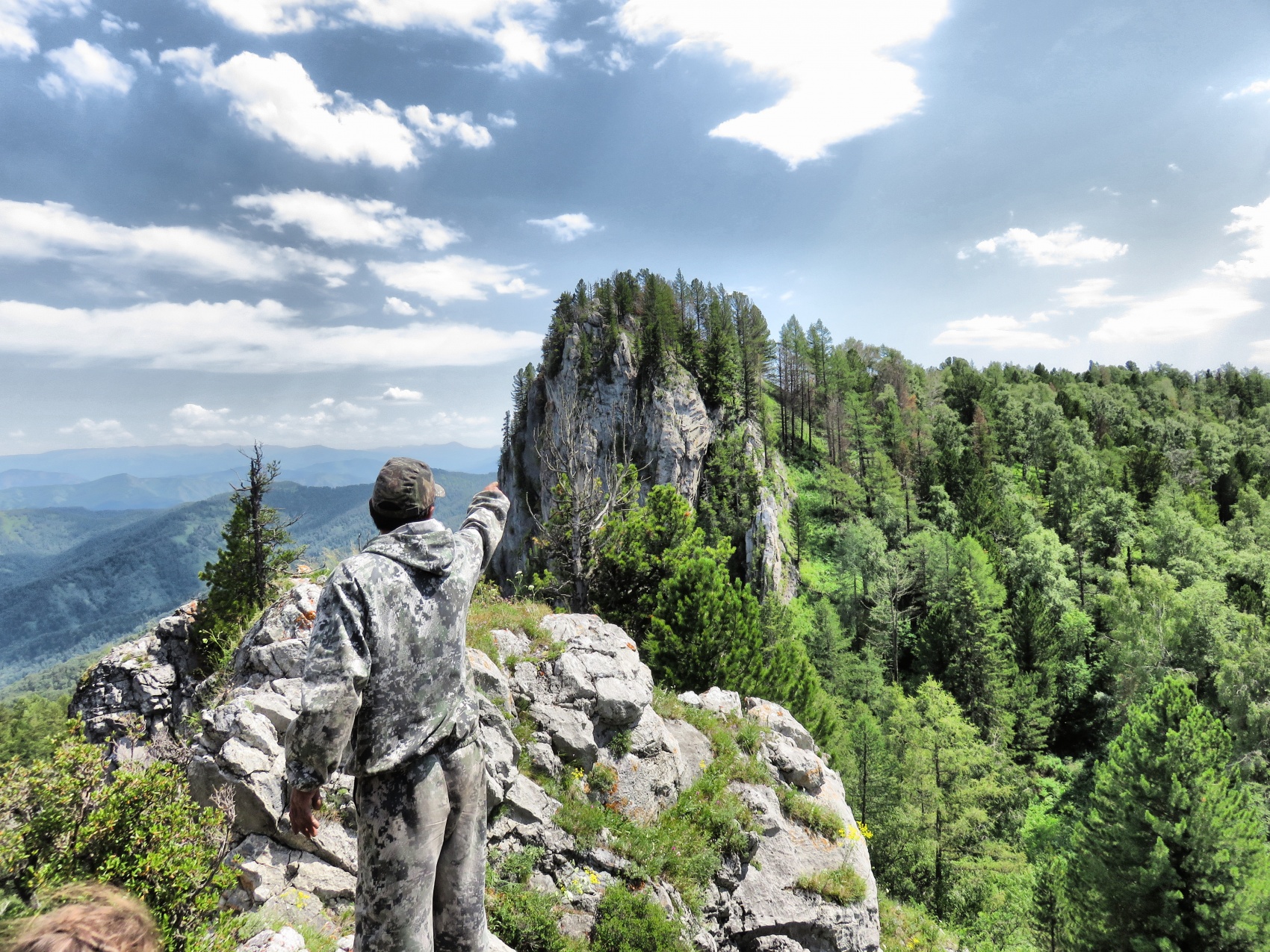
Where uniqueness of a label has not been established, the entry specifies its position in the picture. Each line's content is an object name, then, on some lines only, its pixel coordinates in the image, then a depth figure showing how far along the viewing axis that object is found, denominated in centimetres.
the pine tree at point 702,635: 1844
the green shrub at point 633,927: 742
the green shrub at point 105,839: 473
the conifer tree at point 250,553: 1986
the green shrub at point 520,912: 708
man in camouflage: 344
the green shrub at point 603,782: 958
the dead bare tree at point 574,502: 2028
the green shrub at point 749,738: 1141
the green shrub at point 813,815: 1020
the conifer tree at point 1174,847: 1814
